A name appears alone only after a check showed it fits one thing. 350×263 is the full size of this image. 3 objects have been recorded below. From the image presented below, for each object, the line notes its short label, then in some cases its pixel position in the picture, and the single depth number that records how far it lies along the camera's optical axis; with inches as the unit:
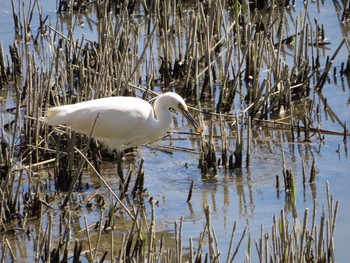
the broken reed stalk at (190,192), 538.9
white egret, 579.5
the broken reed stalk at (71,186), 472.7
